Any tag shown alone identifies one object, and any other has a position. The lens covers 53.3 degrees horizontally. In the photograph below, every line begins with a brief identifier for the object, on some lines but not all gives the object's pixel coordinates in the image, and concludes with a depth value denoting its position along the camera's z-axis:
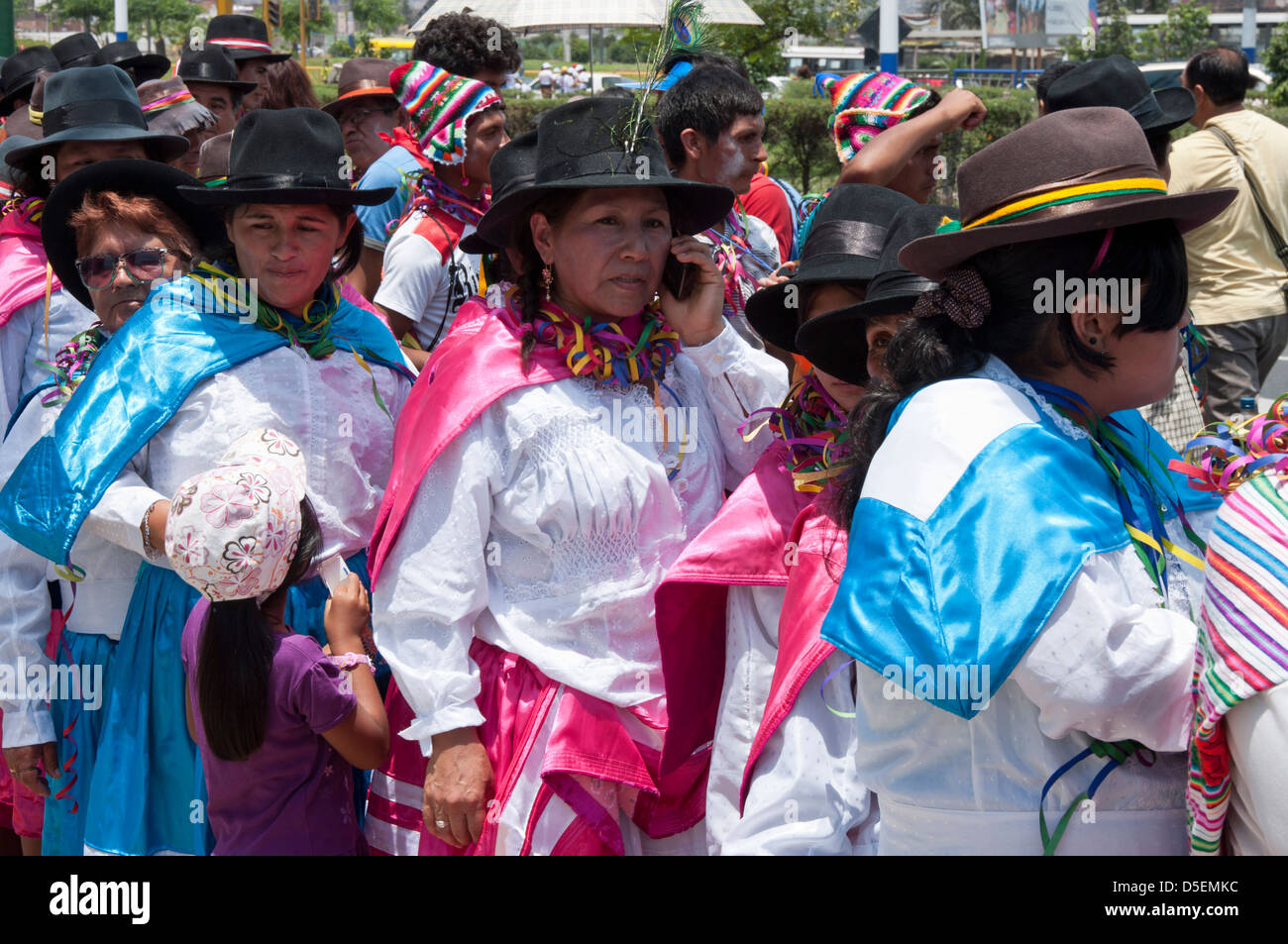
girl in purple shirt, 2.65
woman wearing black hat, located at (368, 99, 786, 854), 2.61
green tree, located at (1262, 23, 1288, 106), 23.12
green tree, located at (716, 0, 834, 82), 16.05
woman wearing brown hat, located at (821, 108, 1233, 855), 1.70
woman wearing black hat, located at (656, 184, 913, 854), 2.50
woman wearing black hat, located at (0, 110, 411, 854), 2.98
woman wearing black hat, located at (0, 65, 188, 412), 4.12
